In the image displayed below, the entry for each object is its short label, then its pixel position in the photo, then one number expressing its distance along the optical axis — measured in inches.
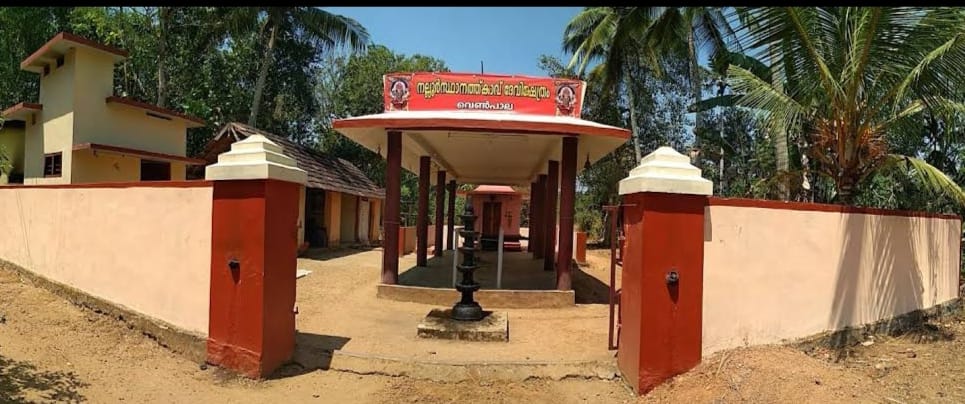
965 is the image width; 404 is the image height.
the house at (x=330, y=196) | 675.4
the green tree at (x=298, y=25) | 805.2
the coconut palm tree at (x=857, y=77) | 250.1
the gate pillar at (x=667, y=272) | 198.4
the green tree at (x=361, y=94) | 1112.8
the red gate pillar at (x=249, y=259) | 211.8
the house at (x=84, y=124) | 534.6
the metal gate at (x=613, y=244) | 224.5
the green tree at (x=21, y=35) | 730.8
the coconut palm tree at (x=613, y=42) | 757.9
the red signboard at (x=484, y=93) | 390.0
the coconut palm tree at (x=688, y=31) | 722.2
